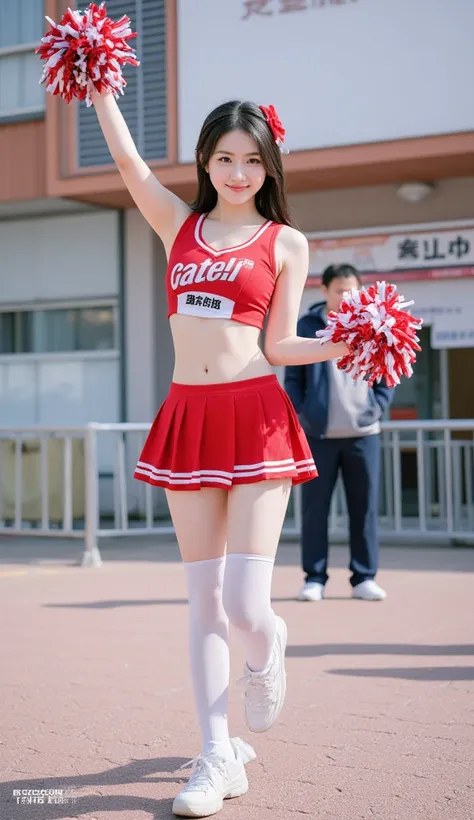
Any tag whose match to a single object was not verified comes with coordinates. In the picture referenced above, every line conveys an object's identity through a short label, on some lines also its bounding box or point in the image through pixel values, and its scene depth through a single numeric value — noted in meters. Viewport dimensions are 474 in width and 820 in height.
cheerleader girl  3.33
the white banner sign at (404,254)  11.52
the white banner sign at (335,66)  10.72
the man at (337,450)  6.91
